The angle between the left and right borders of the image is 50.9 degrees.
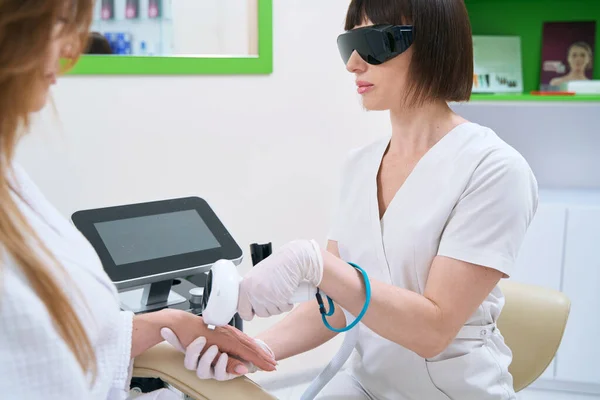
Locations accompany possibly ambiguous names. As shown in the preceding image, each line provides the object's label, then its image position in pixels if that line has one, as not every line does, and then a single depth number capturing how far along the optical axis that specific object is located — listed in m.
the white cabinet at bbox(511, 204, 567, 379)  2.46
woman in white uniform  1.19
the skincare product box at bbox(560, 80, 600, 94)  2.44
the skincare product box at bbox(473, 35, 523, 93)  2.69
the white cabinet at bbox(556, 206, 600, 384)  2.45
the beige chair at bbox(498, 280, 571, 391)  1.44
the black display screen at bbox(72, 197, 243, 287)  1.34
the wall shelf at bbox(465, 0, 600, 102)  2.67
